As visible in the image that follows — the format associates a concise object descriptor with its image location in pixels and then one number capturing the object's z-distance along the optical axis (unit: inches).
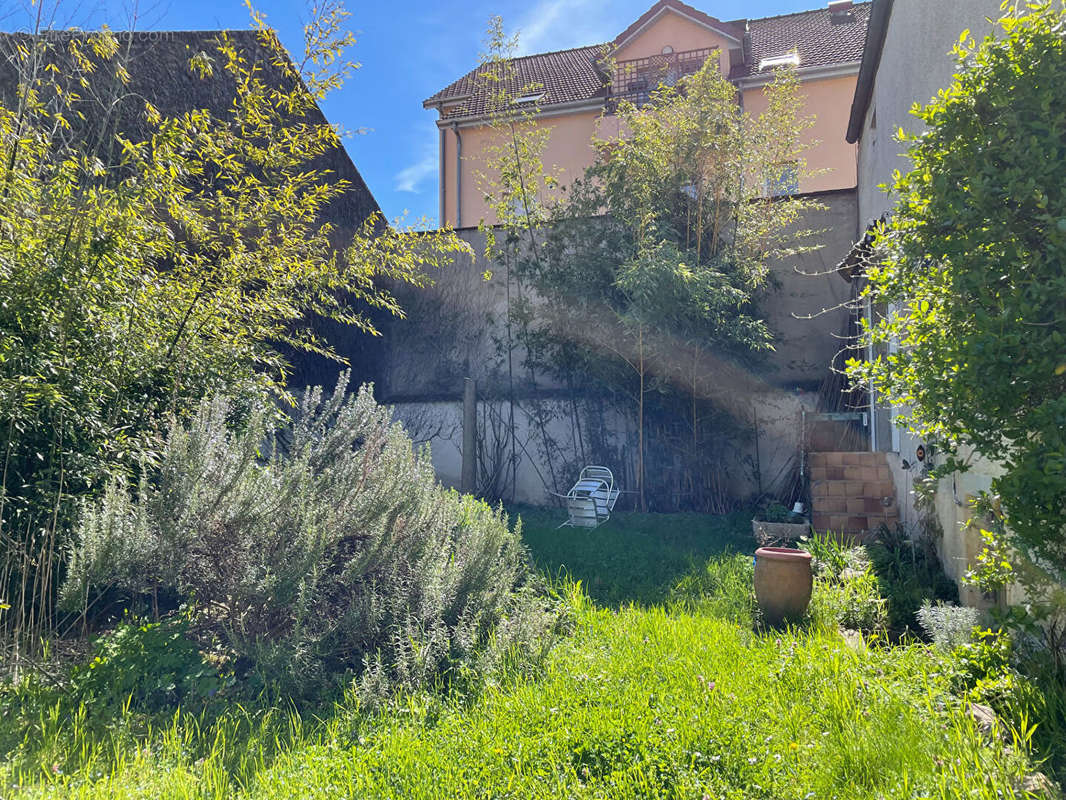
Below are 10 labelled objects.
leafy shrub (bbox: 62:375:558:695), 98.1
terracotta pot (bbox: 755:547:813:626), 125.3
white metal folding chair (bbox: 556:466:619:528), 235.1
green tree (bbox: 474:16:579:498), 251.0
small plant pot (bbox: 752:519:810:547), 202.2
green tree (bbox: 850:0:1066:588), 72.4
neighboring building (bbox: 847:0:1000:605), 119.1
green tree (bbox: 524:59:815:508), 231.3
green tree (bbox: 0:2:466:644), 109.9
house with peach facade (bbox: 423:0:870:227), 438.3
